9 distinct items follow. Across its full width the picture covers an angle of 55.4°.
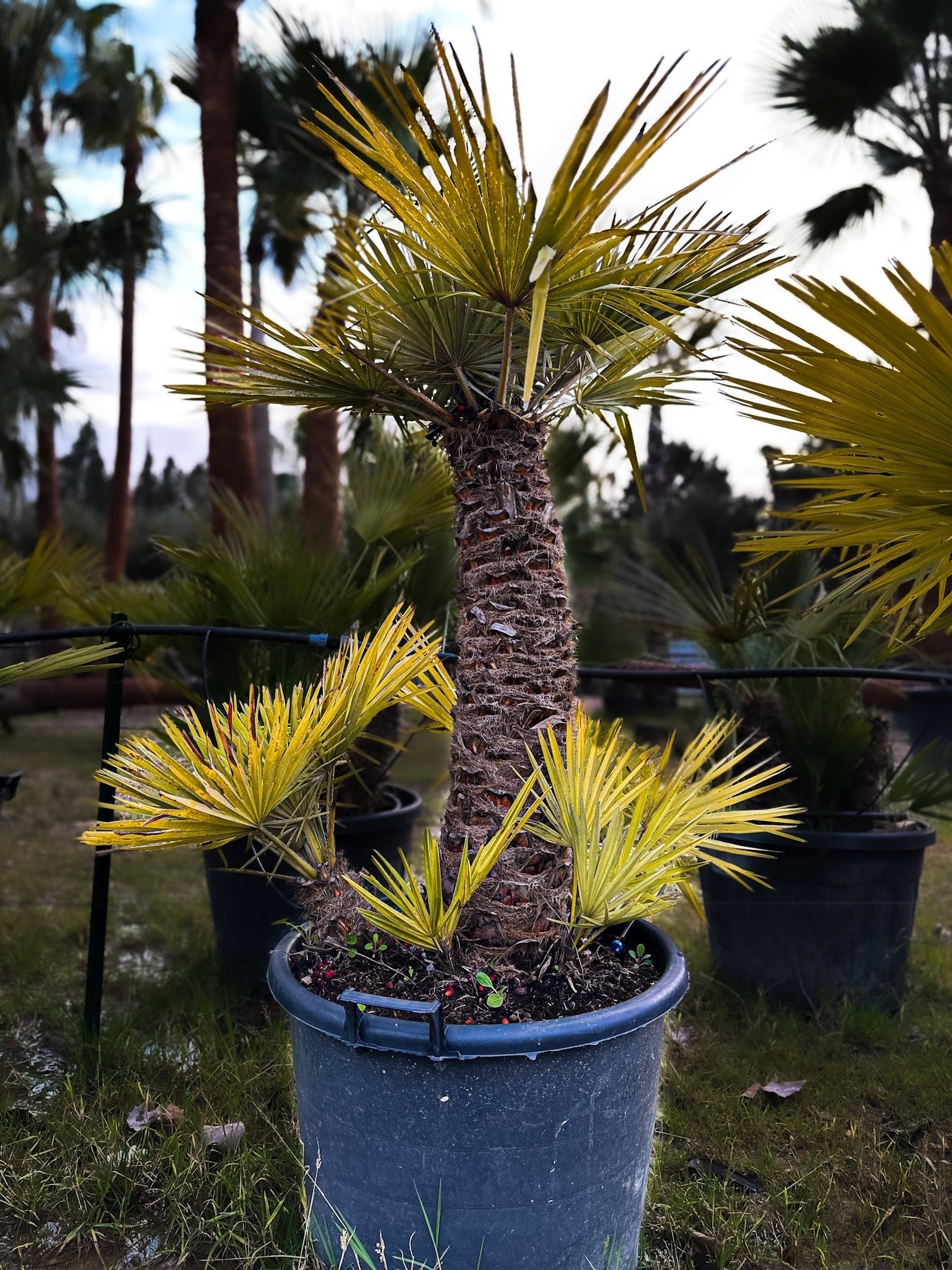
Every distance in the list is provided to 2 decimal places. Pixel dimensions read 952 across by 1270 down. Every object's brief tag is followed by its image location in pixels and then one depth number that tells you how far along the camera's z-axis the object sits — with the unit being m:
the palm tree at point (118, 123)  10.47
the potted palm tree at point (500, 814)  1.16
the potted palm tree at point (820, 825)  2.43
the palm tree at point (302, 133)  5.71
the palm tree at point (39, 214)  7.72
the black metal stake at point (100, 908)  2.03
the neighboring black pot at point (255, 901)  2.55
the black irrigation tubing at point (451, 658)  1.91
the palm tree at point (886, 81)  7.09
